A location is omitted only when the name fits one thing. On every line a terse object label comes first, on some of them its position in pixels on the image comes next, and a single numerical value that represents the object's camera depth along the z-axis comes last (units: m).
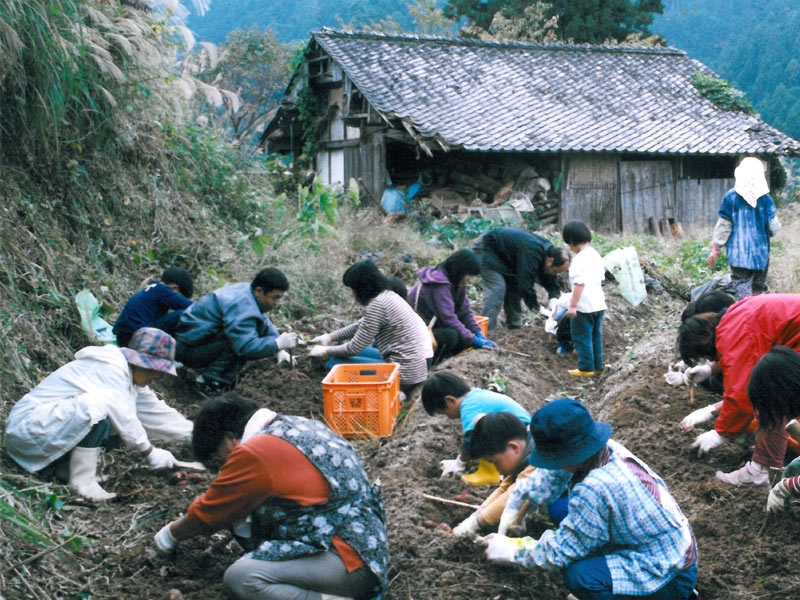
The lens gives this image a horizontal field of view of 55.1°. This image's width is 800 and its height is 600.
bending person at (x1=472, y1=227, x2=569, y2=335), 8.07
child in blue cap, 2.84
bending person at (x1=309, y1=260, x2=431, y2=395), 5.77
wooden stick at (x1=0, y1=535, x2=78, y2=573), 3.16
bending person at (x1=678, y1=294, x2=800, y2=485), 3.87
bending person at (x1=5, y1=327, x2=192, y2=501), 4.00
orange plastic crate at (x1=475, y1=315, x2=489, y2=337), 7.93
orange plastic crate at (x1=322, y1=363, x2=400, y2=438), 5.14
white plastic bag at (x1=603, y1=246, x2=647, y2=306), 9.75
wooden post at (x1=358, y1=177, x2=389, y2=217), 17.17
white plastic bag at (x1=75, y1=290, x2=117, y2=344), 5.79
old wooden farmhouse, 17.36
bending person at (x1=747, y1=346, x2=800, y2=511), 3.32
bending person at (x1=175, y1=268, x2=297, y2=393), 5.83
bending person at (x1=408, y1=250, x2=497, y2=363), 6.86
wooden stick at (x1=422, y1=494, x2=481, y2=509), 3.99
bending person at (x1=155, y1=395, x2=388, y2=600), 2.85
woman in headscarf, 7.38
